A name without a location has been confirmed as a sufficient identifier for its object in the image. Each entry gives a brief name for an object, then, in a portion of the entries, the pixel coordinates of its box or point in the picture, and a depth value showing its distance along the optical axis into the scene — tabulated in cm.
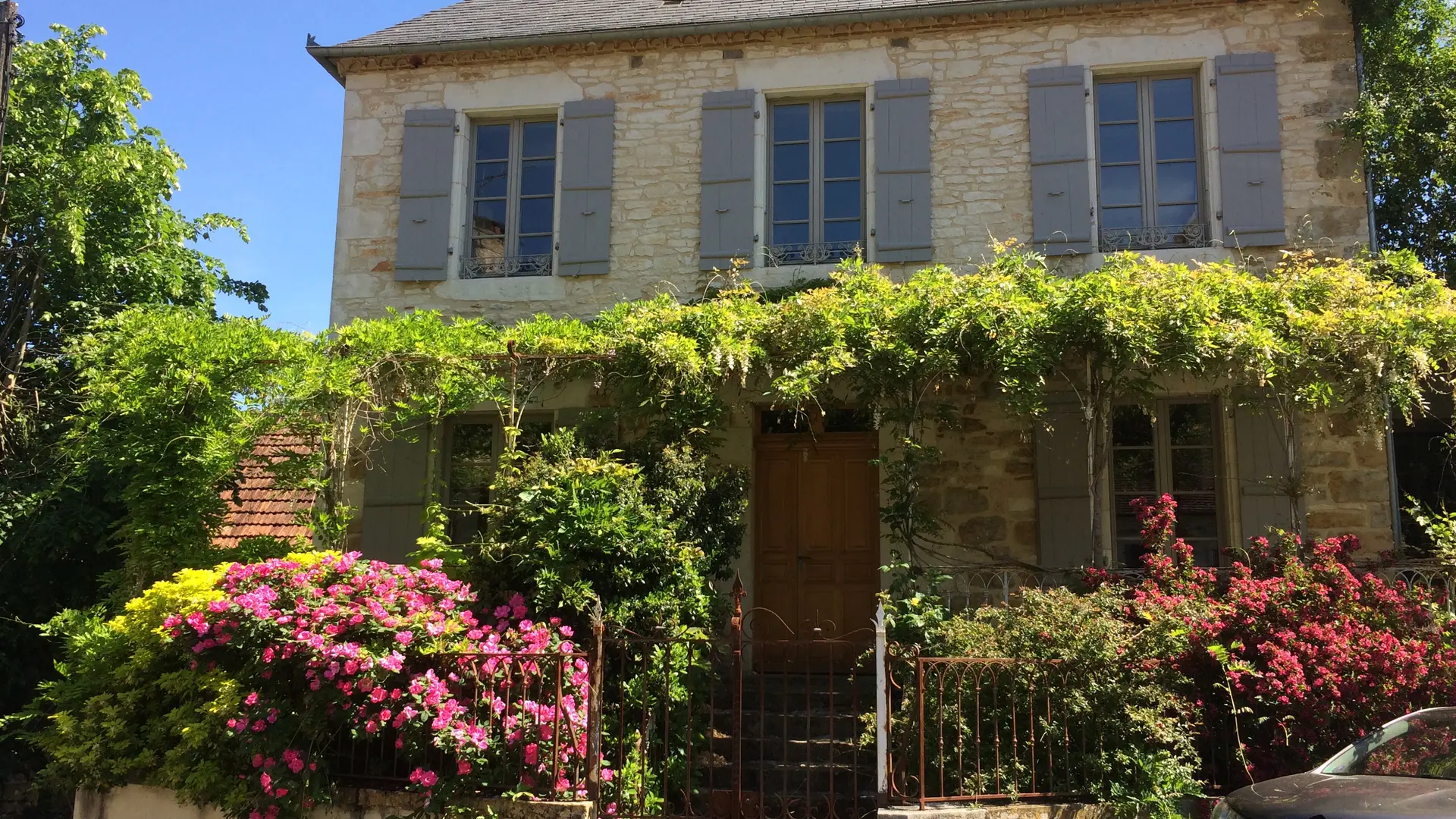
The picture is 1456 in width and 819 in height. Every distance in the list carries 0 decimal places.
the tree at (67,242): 908
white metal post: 513
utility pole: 576
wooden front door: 813
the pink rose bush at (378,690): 536
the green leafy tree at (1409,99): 771
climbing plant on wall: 665
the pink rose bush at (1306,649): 527
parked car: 392
